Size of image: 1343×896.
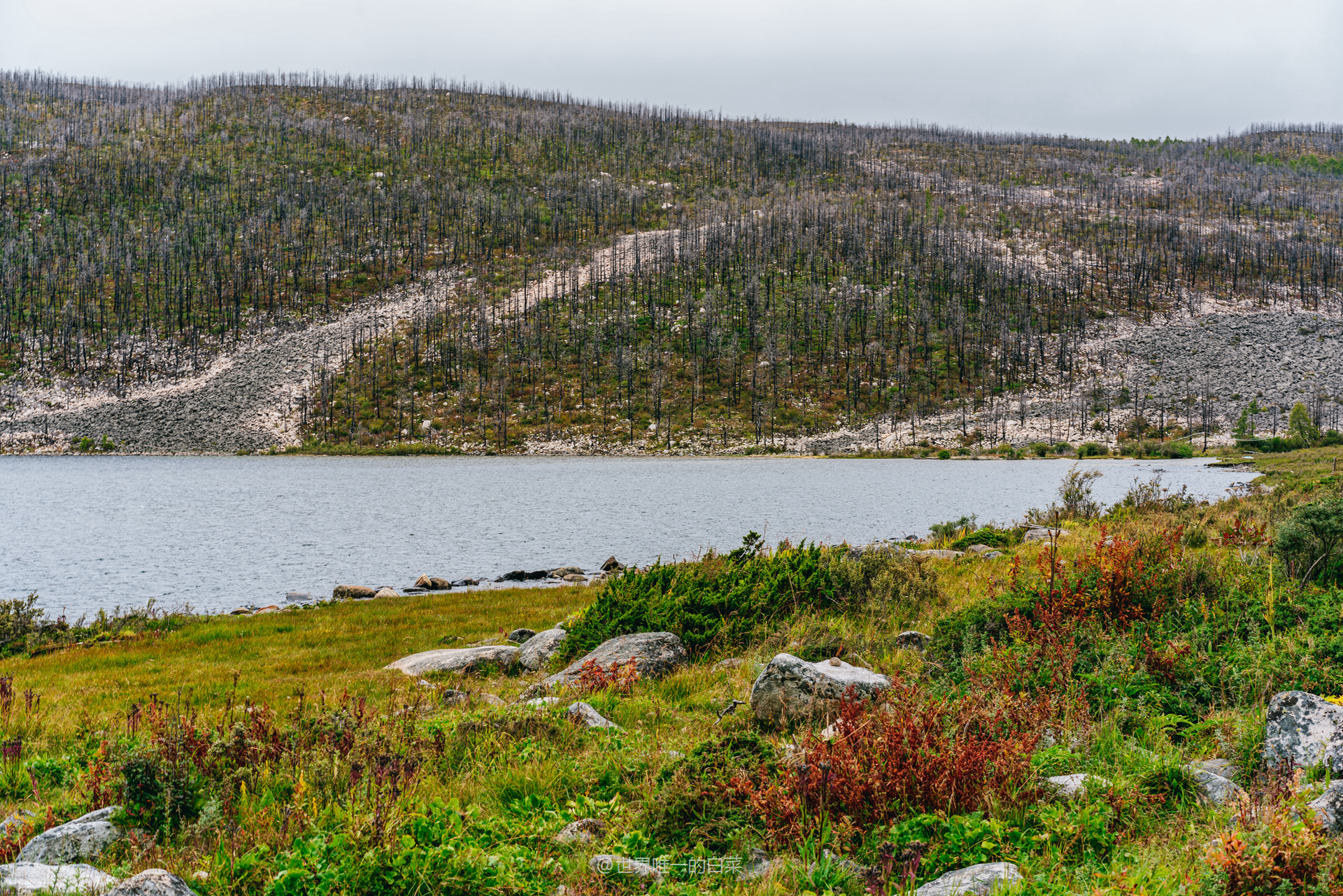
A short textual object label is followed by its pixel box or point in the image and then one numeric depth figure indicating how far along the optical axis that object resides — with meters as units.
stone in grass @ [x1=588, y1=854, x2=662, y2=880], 4.89
